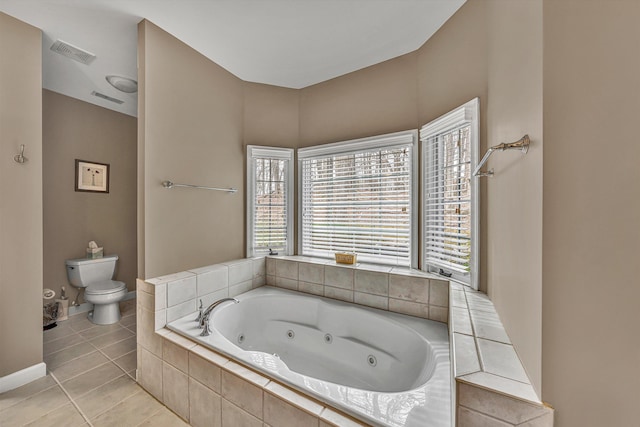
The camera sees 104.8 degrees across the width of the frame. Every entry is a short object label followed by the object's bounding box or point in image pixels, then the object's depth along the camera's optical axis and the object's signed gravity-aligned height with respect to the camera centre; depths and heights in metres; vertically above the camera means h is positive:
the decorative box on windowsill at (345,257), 2.26 -0.43
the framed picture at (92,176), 2.93 +0.41
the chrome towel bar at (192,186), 1.91 +0.20
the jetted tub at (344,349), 1.06 -0.86
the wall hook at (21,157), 1.72 +0.37
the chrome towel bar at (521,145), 0.82 +0.23
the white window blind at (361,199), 2.18 +0.13
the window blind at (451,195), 1.62 +0.13
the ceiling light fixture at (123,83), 2.49 +1.33
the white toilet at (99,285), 2.62 -0.85
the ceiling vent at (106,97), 2.79 +1.33
